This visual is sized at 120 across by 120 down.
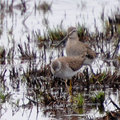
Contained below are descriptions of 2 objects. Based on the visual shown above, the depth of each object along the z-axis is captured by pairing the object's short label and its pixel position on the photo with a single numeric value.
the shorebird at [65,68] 15.72
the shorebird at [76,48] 17.66
